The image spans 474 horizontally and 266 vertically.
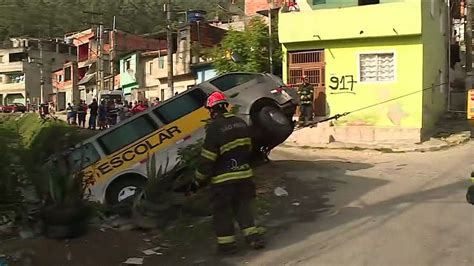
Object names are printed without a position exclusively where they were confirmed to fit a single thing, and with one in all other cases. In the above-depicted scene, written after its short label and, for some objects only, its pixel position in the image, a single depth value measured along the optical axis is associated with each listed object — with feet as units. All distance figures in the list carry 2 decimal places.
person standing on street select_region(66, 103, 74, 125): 90.63
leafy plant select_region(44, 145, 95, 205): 21.03
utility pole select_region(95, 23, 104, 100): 144.87
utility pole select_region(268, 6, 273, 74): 75.20
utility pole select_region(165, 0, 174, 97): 95.57
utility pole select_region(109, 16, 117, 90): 177.42
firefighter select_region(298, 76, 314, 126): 57.11
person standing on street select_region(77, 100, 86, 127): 89.76
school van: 30.40
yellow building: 55.57
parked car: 192.13
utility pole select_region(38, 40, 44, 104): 258.49
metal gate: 60.85
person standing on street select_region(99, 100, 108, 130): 80.20
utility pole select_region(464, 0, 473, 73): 71.47
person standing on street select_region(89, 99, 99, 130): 80.64
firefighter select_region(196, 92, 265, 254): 19.92
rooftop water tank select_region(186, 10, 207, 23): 142.41
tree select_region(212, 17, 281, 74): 74.69
